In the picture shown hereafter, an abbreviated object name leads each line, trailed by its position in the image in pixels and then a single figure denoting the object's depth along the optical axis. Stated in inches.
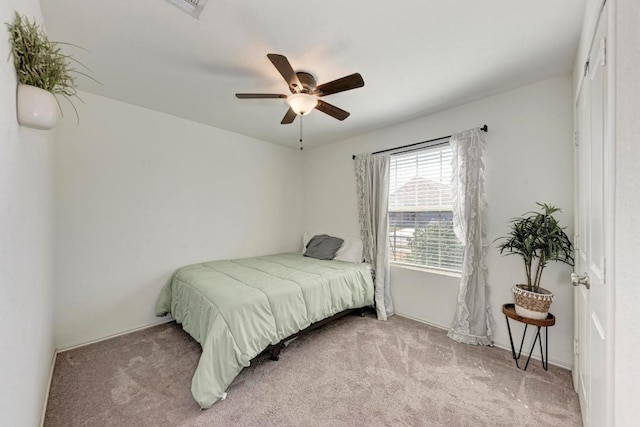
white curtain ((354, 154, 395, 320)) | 127.2
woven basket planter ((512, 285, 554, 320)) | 75.9
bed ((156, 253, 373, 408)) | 70.4
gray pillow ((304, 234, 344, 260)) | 143.6
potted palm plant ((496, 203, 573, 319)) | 76.3
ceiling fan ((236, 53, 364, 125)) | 69.1
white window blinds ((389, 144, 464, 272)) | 112.8
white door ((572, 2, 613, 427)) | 38.2
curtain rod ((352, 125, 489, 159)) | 99.0
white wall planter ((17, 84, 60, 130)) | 36.5
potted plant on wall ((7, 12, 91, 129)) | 36.5
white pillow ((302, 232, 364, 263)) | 137.5
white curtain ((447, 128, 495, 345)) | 98.3
